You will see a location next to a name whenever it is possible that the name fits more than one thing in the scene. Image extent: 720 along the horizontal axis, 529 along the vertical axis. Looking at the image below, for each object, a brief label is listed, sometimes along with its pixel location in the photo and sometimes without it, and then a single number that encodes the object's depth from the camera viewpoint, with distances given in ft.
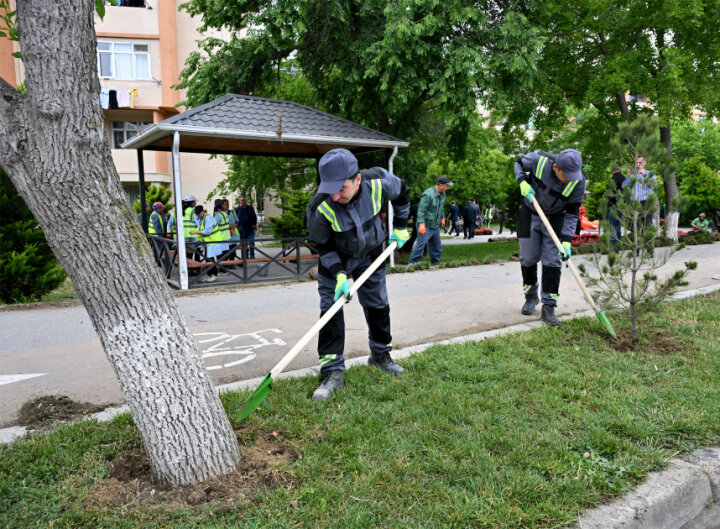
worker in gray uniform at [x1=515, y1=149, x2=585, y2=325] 18.37
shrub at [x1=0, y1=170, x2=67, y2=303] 28.04
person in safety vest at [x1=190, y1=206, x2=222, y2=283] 36.01
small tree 15.39
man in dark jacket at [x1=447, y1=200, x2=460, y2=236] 88.12
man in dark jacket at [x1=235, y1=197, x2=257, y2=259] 51.63
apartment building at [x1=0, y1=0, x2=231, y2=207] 82.64
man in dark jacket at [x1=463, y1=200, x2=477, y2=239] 80.43
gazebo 30.53
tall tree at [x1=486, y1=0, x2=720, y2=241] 42.14
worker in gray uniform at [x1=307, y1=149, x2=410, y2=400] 12.18
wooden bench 33.47
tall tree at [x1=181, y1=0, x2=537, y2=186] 36.78
